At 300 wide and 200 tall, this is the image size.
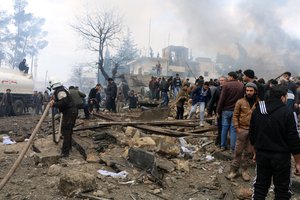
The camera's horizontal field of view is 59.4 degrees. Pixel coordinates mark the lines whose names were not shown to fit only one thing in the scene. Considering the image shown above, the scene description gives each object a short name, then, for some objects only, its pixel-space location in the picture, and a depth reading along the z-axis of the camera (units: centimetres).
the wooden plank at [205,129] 670
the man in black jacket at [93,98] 1089
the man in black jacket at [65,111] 575
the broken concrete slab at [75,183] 399
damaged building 3889
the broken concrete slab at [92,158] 545
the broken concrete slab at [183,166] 505
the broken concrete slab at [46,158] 529
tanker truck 1411
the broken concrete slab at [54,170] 476
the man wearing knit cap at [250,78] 476
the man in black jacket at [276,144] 292
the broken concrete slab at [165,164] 481
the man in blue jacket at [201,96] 767
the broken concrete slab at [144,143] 582
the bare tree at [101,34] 2496
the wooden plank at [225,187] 408
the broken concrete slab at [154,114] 879
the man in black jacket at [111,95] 1154
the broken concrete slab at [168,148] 544
